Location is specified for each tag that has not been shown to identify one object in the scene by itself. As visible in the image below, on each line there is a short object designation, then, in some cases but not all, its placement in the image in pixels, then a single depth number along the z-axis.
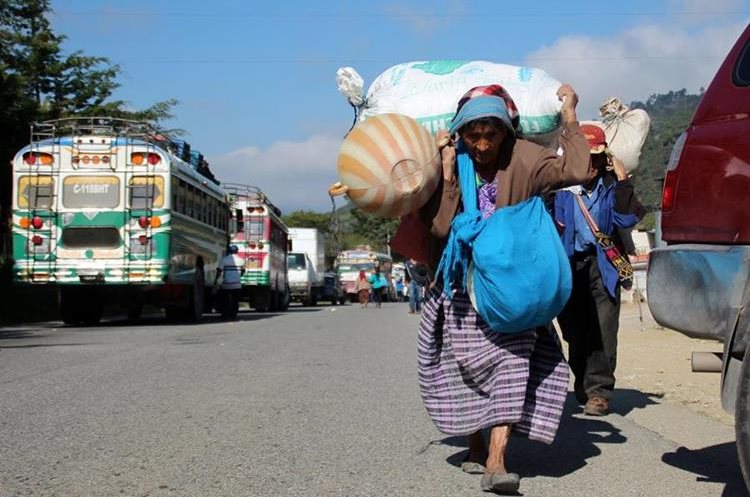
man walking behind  7.14
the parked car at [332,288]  49.27
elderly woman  4.88
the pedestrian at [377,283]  40.09
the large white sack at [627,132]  6.55
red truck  3.95
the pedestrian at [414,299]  30.85
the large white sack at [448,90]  5.57
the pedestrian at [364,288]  41.69
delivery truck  42.19
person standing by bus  24.69
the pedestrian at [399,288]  68.31
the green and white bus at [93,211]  18.59
